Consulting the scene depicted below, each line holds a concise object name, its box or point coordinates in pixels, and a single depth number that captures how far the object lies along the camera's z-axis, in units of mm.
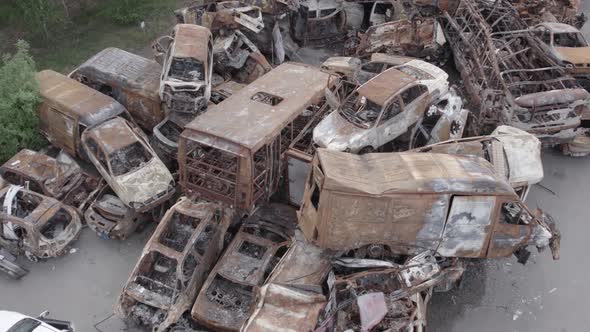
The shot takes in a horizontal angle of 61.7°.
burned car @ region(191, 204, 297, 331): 8023
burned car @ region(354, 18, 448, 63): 14203
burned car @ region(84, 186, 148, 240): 9891
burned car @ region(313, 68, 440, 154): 9898
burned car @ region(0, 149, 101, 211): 10547
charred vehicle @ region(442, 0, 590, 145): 11352
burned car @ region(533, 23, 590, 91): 12594
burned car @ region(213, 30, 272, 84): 13477
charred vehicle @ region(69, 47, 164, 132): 12125
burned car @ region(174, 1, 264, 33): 13969
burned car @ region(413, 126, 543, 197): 9422
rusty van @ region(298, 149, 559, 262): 7488
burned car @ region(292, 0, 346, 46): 15953
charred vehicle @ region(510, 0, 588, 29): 15414
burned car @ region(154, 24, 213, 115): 11484
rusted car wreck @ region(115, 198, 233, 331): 8109
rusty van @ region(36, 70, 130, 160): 11086
